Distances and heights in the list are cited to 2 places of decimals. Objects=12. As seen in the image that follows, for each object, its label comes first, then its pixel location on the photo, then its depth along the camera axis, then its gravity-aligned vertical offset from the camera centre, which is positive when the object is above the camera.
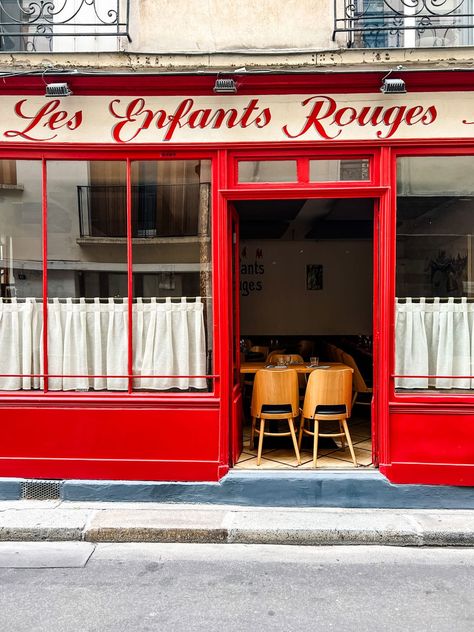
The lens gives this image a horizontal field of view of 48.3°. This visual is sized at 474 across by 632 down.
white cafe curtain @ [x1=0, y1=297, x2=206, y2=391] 5.68 -0.29
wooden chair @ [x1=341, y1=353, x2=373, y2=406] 7.59 -1.02
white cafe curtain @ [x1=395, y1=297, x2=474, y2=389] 5.57 -0.27
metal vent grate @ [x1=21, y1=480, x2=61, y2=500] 5.45 -1.81
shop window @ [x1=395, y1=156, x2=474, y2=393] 5.52 +0.30
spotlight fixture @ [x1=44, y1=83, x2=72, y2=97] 5.18 +2.22
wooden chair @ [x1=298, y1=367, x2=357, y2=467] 5.88 -0.93
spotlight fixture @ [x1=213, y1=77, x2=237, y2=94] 5.18 +2.26
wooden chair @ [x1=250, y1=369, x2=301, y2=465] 5.97 -0.91
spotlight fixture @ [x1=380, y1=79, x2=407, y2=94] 5.11 +2.22
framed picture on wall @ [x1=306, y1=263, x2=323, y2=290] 11.74 +0.84
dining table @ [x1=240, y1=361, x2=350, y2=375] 6.78 -0.70
